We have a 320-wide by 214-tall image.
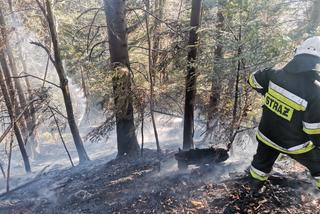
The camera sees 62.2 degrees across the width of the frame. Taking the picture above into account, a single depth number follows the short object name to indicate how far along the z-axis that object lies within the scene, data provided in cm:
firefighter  339
